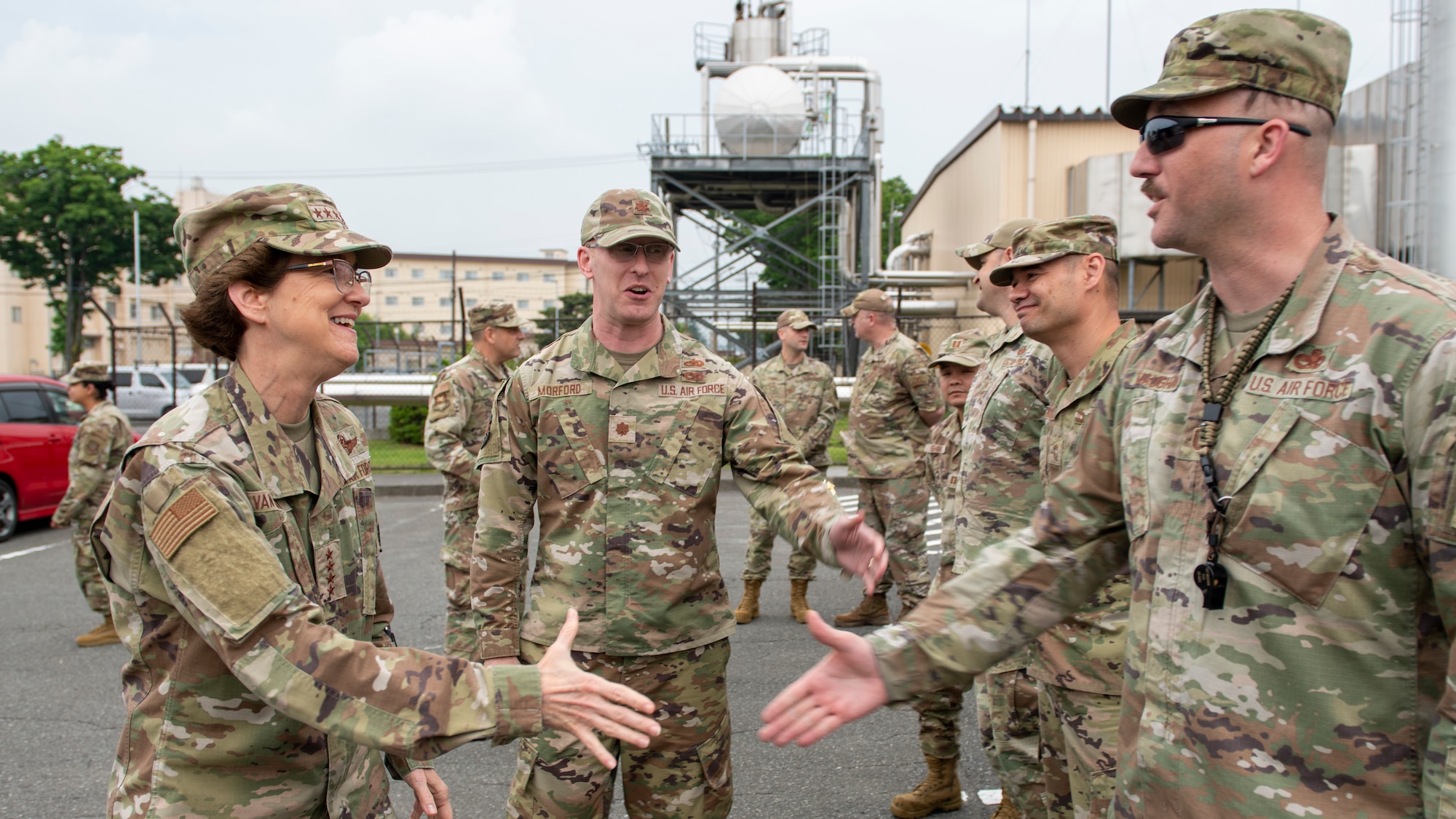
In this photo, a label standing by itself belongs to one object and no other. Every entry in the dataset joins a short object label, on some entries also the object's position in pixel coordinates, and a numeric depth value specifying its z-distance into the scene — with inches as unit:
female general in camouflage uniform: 69.7
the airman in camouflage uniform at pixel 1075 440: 110.9
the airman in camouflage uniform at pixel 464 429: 221.5
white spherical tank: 849.5
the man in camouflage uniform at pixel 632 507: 111.7
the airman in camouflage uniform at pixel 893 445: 257.8
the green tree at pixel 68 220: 1689.2
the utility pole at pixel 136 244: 1697.8
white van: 1024.9
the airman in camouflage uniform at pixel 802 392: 331.3
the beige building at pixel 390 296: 2167.8
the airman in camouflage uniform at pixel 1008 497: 135.0
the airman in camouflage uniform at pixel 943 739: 153.2
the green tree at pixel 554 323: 657.6
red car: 391.9
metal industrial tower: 841.5
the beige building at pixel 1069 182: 634.2
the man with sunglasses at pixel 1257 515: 56.6
